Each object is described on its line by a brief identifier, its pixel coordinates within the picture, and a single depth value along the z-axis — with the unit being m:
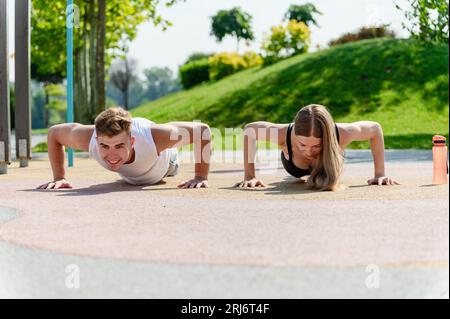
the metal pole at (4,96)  8.92
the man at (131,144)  6.48
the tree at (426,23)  16.48
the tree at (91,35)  19.33
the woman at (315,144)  6.36
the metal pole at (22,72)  9.66
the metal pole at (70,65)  9.73
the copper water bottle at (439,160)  6.82
